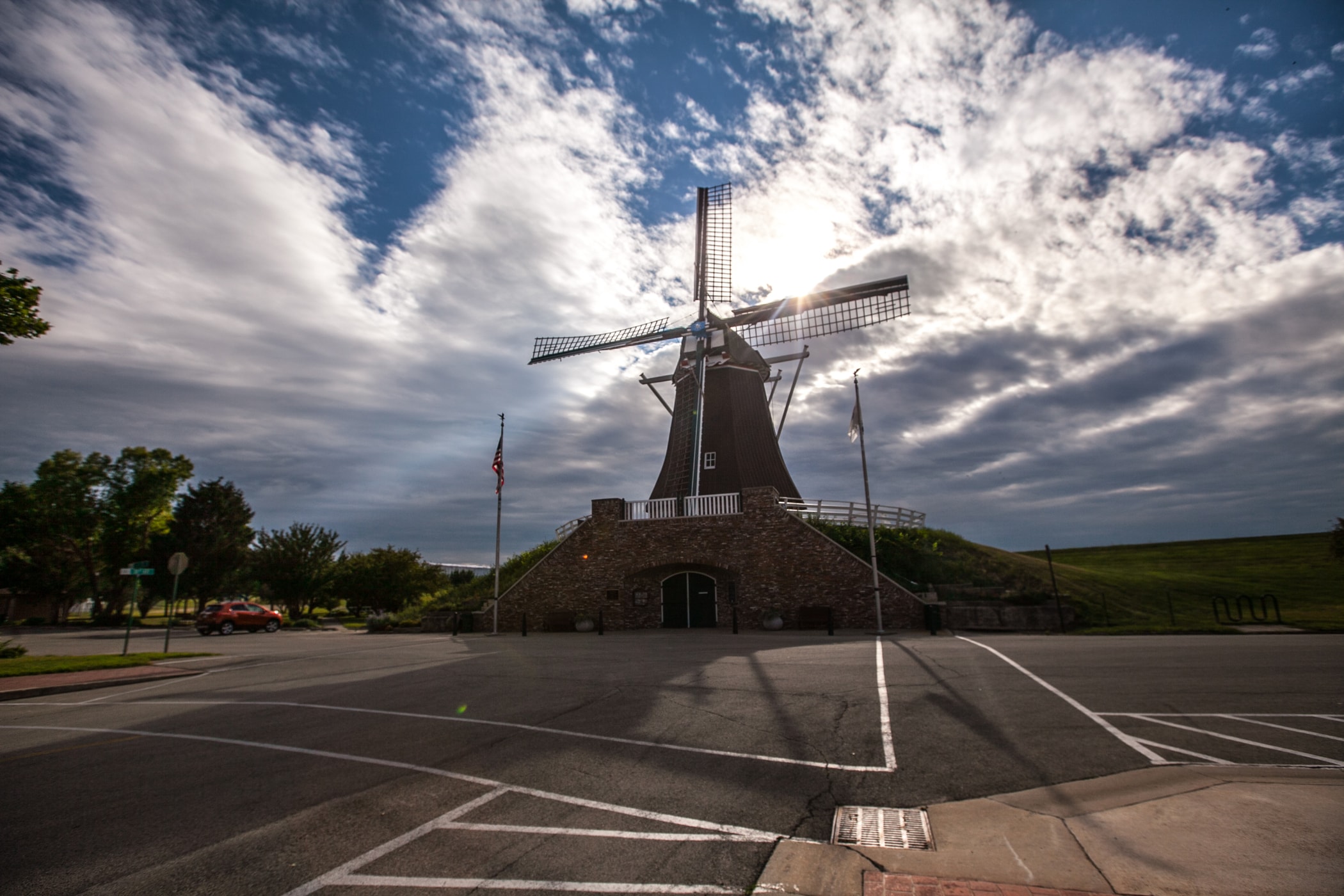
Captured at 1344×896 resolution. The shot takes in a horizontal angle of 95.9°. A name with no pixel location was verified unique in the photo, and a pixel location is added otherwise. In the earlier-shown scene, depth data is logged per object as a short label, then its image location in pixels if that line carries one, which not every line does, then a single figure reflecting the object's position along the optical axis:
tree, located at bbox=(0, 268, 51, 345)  14.61
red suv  31.83
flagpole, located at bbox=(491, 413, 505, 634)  25.31
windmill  30.06
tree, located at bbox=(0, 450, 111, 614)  41.25
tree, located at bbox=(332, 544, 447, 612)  43.22
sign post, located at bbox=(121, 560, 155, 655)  18.62
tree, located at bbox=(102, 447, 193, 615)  43.94
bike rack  19.17
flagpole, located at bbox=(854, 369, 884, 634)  20.61
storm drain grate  4.47
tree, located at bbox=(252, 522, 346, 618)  43.78
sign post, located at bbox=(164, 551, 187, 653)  18.64
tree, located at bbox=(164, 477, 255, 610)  43.97
